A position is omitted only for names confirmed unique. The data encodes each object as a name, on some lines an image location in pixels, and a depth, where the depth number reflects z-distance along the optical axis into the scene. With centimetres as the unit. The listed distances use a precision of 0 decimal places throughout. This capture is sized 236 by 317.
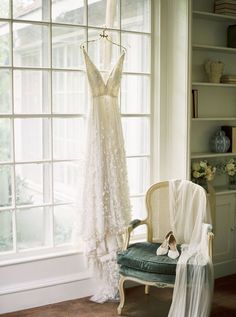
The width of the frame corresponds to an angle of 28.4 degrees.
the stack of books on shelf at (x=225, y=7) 405
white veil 316
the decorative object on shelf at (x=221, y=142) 418
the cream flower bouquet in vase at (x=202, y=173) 401
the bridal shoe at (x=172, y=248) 331
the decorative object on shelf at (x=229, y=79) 418
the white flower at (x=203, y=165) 402
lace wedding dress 357
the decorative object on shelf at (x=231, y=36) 418
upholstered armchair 323
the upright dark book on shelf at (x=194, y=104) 402
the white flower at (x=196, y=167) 401
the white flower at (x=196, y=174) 399
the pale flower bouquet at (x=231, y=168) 424
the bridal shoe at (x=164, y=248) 338
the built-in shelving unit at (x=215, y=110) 410
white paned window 348
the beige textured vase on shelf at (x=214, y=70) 406
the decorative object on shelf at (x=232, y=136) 425
